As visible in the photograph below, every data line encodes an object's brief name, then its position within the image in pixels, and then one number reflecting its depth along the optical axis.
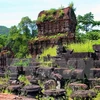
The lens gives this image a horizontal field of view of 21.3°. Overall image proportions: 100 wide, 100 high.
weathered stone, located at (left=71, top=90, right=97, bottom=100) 6.30
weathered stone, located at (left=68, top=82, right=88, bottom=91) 7.33
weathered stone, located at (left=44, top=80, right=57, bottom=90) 8.12
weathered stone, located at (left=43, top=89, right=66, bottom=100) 6.75
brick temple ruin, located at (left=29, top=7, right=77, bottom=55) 22.23
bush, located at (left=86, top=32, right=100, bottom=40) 26.02
